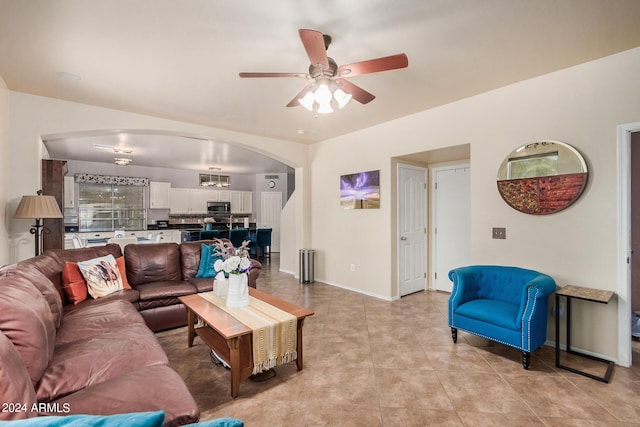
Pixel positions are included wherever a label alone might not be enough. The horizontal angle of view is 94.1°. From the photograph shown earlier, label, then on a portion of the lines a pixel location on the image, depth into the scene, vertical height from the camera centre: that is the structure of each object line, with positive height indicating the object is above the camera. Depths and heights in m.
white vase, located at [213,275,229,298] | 2.82 -0.69
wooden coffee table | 2.08 -0.91
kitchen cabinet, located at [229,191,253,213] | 9.60 +0.43
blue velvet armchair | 2.46 -0.87
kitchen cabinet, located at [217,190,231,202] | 9.34 +0.59
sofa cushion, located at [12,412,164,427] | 0.68 -0.49
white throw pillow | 2.97 -0.63
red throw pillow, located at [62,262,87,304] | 2.83 -0.66
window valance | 7.21 +0.90
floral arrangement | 2.49 -0.41
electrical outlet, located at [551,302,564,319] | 2.79 -0.92
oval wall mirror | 2.76 +0.35
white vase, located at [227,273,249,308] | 2.56 -0.67
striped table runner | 2.15 -0.90
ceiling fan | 1.88 +1.02
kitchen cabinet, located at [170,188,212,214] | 8.47 +0.42
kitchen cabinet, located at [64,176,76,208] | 6.90 +0.55
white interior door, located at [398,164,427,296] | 4.57 -0.24
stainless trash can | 5.54 -0.96
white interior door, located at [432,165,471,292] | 4.50 -0.13
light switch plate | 3.24 -0.22
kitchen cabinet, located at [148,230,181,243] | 7.18 -0.48
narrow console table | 2.35 -0.71
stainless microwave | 9.14 +0.23
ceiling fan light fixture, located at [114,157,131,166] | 6.52 +1.19
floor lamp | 3.10 +0.08
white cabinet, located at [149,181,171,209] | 8.06 +0.54
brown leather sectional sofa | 1.19 -0.80
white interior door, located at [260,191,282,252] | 9.63 +0.20
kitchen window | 7.33 +0.21
